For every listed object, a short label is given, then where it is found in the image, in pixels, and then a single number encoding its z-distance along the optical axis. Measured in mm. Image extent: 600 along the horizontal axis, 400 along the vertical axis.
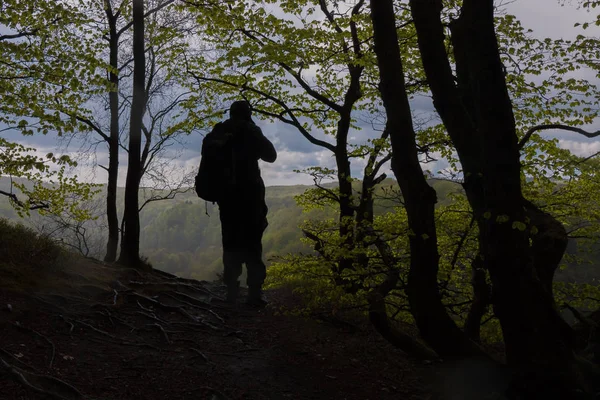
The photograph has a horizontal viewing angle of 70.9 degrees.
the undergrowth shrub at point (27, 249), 7124
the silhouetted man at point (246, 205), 8211
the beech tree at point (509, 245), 4570
